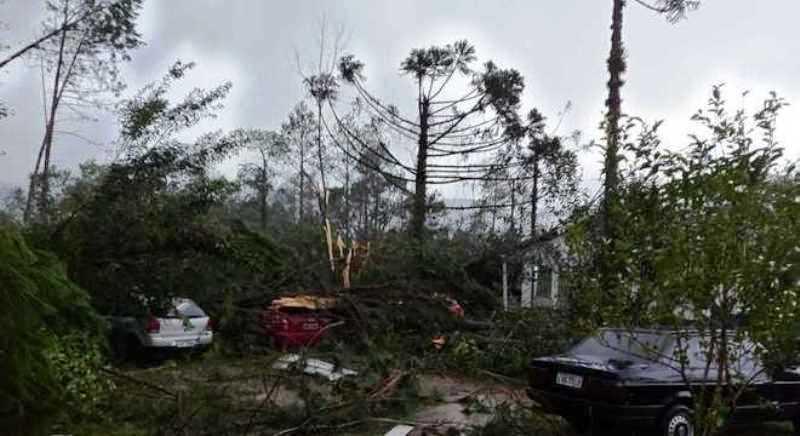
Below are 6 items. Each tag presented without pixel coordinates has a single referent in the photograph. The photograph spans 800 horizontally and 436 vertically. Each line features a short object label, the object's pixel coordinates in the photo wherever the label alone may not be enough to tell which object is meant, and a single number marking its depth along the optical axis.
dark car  6.77
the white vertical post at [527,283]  15.96
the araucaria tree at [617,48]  14.86
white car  11.70
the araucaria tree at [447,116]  18.78
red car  12.63
